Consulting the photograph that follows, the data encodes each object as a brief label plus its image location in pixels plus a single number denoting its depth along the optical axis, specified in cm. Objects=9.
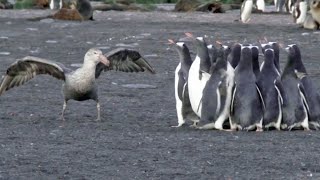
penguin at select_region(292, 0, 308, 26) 4480
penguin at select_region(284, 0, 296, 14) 5740
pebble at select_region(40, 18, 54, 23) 4458
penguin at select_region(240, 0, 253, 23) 4822
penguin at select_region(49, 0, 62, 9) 6331
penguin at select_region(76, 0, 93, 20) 4819
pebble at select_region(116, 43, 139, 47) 3155
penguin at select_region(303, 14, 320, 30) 4072
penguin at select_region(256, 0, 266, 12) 5948
